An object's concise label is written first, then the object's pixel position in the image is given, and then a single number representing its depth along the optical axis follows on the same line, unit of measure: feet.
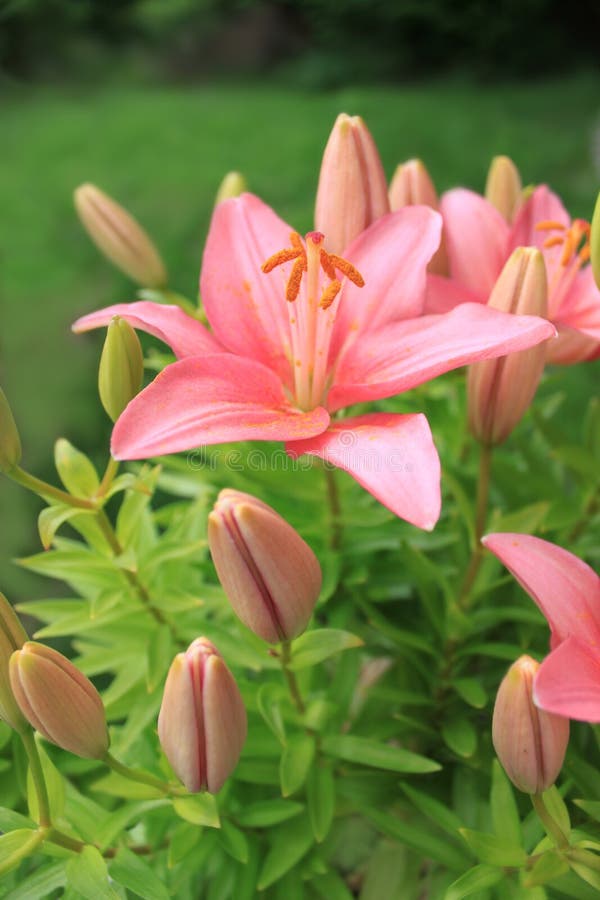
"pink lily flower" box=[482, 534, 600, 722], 1.24
